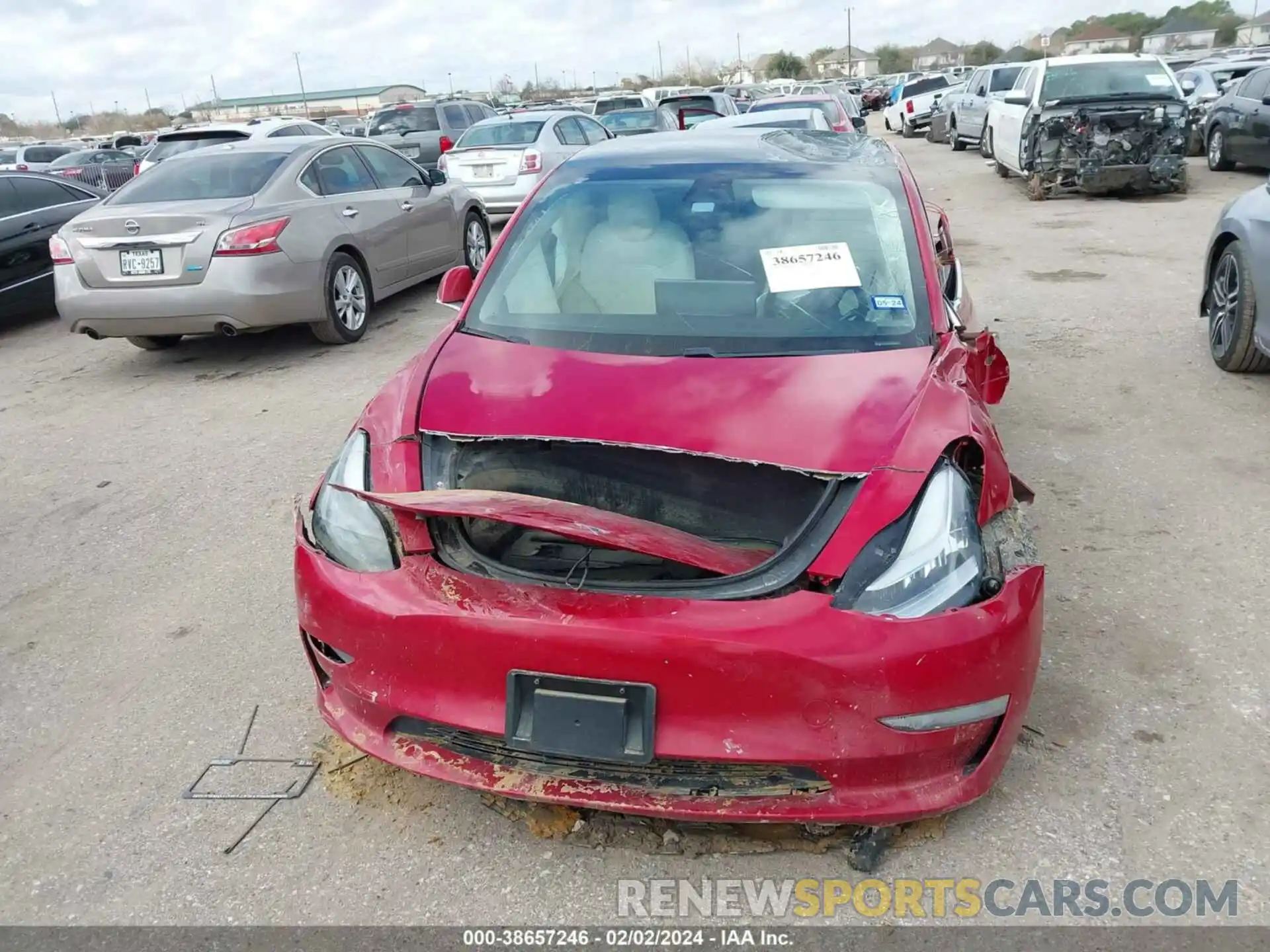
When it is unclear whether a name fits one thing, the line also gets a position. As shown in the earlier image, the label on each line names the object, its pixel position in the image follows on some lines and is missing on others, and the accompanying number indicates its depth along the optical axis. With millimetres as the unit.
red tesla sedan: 2176
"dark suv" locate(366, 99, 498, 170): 17453
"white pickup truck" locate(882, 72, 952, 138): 27031
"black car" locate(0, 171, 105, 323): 8953
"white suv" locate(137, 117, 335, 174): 12562
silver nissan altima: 6797
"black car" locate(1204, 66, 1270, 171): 13508
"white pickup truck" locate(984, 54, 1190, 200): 12406
